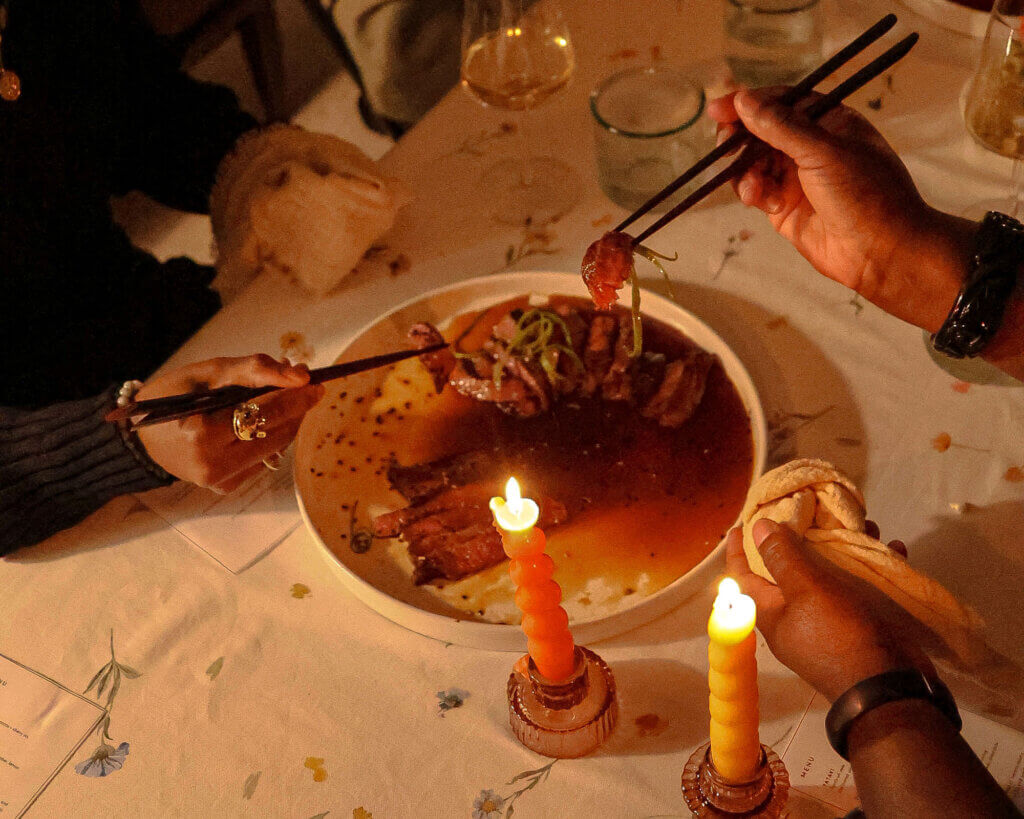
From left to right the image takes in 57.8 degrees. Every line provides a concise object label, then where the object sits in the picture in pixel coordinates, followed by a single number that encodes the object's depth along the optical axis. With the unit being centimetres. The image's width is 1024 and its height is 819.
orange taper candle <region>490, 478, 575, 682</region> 88
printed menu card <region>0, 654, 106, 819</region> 112
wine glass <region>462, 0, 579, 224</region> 149
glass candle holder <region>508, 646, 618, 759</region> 104
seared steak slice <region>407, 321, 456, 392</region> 145
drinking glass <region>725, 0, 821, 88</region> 168
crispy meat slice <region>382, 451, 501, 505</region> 132
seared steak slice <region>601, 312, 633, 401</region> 138
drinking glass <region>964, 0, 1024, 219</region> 130
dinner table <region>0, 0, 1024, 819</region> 108
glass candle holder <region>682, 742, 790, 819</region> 95
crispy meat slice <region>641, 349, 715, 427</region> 134
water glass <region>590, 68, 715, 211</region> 153
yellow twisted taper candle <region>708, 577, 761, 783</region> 77
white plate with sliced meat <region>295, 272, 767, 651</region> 113
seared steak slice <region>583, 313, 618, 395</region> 140
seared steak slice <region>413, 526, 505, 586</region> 122
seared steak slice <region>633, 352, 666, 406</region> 137
